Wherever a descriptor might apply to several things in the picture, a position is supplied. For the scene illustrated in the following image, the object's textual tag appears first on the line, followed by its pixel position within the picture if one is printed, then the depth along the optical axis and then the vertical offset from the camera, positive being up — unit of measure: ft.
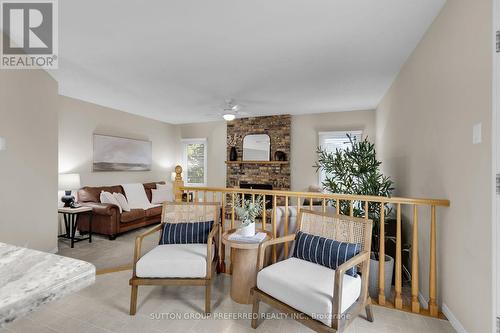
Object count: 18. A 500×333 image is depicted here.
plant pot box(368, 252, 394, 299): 7.86 -3.56
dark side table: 12.66 -2.99
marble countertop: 1.95 -1.03
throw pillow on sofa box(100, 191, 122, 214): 14.66 -1.98
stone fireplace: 19.56 +0.78
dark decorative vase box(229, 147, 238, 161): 21.02 +0.94
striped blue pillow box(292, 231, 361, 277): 6.24 -2.23
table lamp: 13.24 -1.06
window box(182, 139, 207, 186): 23.08 +0.39
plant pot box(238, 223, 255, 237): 7.64 -2.01
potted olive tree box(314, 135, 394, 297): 9.53 -0.54
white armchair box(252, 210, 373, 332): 5.11 -2.70
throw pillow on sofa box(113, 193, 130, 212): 15.21 -2.23
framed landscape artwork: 16.60 +0.82
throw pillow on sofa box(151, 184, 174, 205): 18.44 -2.15
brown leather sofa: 13.89 -3.03
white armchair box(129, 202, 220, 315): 6.82 -2.83
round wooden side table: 7.46 -3.19
